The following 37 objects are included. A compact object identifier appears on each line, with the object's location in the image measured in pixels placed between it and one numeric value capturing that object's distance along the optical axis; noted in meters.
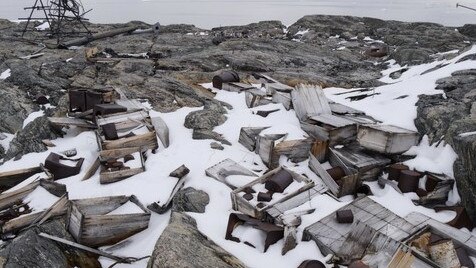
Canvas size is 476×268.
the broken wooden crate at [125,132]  7.45
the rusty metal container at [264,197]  5.70
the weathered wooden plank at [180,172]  6.66
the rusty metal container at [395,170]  6.24
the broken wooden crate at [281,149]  7.03
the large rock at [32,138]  7.85
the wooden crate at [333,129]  7.11
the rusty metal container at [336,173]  6.42
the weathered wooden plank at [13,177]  6.78
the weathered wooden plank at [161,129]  7.97
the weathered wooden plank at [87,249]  5.10
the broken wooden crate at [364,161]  6.38
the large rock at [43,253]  4.59
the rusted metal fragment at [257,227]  4.91
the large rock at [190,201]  5.91
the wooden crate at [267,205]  5.44
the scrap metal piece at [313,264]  4.46
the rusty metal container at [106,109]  8.36
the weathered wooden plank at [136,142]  7.34
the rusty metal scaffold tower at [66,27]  17.70
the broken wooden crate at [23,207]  5.55
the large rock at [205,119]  8.57
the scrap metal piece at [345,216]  5.14
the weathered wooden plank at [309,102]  8.09
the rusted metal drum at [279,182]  5.95
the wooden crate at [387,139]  6.58
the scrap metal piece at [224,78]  11.44
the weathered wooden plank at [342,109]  8.20
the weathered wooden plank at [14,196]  6.05
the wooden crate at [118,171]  6.62
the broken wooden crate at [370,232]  4.56
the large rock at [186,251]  4.03
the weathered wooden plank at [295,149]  7.09
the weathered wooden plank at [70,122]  8.13
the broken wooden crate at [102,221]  5.30
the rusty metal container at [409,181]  5.98
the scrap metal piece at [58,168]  6.88
